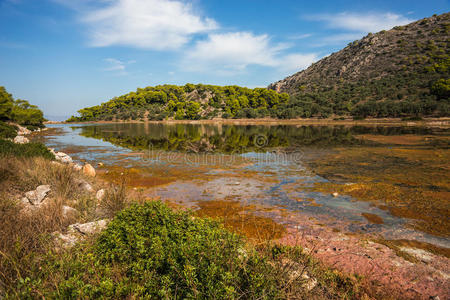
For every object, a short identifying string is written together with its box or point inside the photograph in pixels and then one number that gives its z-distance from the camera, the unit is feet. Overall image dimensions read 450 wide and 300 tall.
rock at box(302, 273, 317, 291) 10.31
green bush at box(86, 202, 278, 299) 8.55
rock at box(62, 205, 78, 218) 16.02
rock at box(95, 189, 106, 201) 21.83
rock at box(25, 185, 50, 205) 18.85
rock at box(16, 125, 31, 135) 104.90
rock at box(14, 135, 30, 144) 66.04
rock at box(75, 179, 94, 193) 23.93
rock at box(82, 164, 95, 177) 33.90
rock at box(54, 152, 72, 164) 44.39
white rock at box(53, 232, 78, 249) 11.64
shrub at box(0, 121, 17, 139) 66.40
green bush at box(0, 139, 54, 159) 30.79
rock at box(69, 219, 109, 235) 13.70
